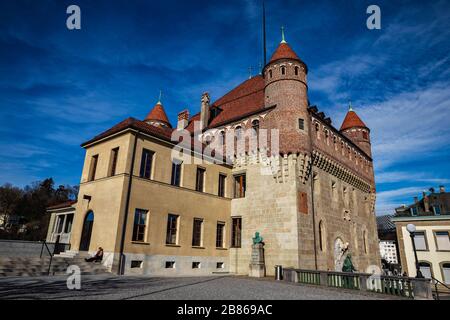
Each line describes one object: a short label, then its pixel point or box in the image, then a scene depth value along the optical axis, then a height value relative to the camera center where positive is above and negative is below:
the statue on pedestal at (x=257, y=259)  19.56 -0.71
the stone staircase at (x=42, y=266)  13.45 -1.14
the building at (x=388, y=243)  66.06 +2.16
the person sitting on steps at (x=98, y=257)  15.87 -0.72
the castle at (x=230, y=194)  17.78 +3.76
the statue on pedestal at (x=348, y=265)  24.23 -1.12
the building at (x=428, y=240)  31.80 +1.49
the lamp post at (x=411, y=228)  13.88 +1.17
